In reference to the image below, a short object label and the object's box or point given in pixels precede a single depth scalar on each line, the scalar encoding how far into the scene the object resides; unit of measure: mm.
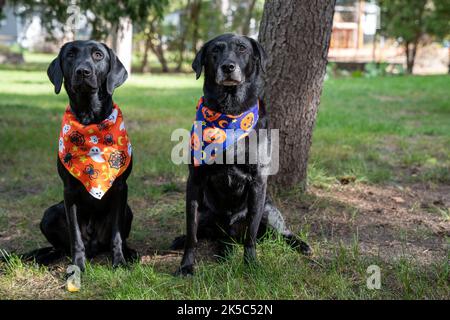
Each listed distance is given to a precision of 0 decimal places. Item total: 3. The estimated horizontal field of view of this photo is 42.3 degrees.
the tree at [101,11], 7977
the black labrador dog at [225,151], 3695
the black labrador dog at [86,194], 3773
